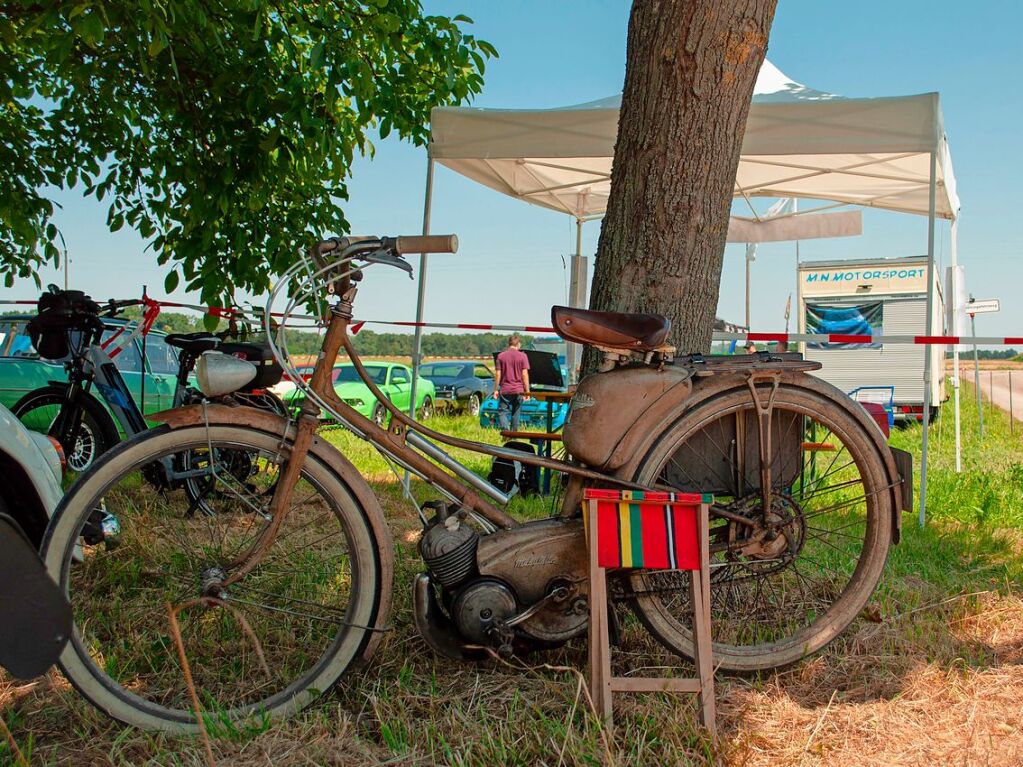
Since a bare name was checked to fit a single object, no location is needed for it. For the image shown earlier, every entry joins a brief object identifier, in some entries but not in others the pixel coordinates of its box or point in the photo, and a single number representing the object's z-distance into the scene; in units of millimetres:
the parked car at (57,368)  7629
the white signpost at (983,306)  10687
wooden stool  2271
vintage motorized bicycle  2381
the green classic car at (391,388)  10578
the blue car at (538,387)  10492
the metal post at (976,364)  9958
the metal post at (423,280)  5734
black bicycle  5039
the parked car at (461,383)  16359
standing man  12172
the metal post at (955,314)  7438
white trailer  14102
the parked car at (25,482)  2533
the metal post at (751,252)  13805
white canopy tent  5059
